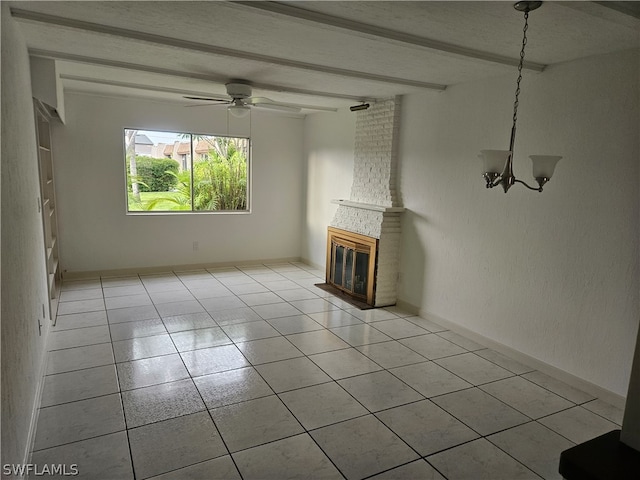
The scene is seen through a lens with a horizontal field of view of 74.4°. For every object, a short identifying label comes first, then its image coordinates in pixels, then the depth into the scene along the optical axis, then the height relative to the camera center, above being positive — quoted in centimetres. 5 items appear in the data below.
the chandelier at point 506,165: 249 +9
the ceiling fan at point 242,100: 402 +66
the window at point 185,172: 598 -6
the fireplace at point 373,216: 480 -48
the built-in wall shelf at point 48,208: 425 -52
